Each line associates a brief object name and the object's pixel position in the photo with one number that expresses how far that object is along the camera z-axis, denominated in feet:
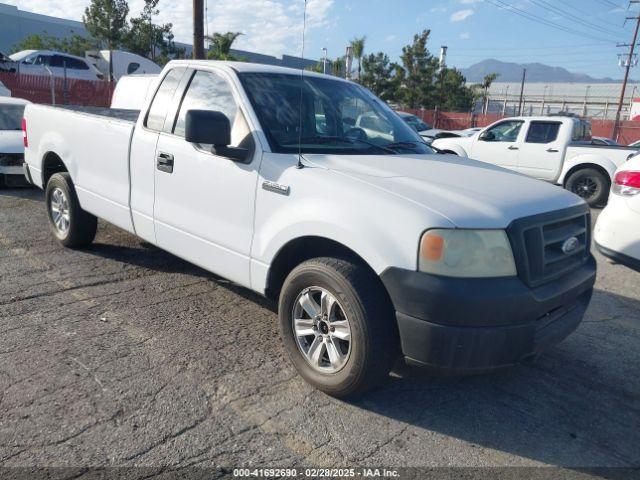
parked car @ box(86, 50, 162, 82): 77.20
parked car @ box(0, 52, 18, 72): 66.90
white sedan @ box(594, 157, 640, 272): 15.48
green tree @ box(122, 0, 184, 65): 104.78
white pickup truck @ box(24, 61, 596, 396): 8.93
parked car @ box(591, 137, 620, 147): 42.05
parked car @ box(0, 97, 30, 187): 28.81
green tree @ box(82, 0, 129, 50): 101.71
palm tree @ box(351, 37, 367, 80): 124.47
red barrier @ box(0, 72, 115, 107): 62.13
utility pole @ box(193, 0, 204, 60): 42.16
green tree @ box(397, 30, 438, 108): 124.88
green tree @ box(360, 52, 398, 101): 126.31
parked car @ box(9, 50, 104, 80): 71.31
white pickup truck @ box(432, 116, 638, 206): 35.70
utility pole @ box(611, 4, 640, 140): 135.36
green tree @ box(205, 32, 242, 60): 98.20
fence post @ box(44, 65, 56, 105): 60.85
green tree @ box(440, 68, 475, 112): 129.08
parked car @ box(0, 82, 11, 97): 45.43
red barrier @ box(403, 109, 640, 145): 99.76
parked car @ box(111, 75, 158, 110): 26.35
